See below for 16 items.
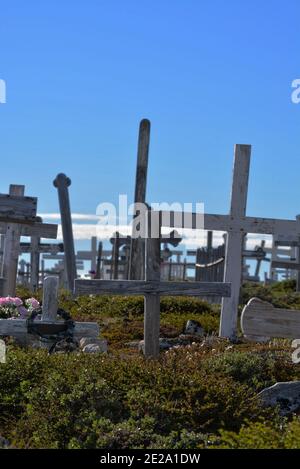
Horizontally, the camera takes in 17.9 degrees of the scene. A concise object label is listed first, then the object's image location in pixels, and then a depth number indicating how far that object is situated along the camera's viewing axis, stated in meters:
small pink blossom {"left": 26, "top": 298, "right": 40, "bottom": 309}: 14.74
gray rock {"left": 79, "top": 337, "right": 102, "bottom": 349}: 13.30
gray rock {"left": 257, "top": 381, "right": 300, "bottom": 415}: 9.70
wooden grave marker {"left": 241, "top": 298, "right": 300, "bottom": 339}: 11.86
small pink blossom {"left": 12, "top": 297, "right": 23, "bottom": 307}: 14.58
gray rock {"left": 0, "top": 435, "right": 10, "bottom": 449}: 7.47
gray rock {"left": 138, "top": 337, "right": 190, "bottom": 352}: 14.53
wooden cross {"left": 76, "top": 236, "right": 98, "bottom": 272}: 37.70
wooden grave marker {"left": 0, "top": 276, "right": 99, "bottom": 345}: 12.80
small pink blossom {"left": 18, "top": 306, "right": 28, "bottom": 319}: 14.49
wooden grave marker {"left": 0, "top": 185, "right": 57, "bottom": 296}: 17.19
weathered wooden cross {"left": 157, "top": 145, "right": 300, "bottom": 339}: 15.29
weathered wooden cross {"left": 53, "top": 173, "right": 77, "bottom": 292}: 21.05
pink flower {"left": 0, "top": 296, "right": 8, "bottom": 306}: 14.73
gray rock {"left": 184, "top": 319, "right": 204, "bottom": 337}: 16.58
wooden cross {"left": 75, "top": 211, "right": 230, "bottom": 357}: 12.82
